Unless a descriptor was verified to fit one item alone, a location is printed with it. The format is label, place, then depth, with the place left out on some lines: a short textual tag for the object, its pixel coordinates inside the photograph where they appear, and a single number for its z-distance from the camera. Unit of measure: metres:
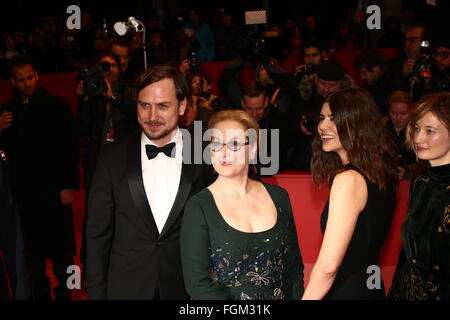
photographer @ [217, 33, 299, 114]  5.87
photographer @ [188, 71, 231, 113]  5.35
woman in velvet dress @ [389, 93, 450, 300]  2.87
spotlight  5.25
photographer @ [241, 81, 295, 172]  5.25
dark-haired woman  2.66
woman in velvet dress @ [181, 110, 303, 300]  2.53
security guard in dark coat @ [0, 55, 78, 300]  4.92
